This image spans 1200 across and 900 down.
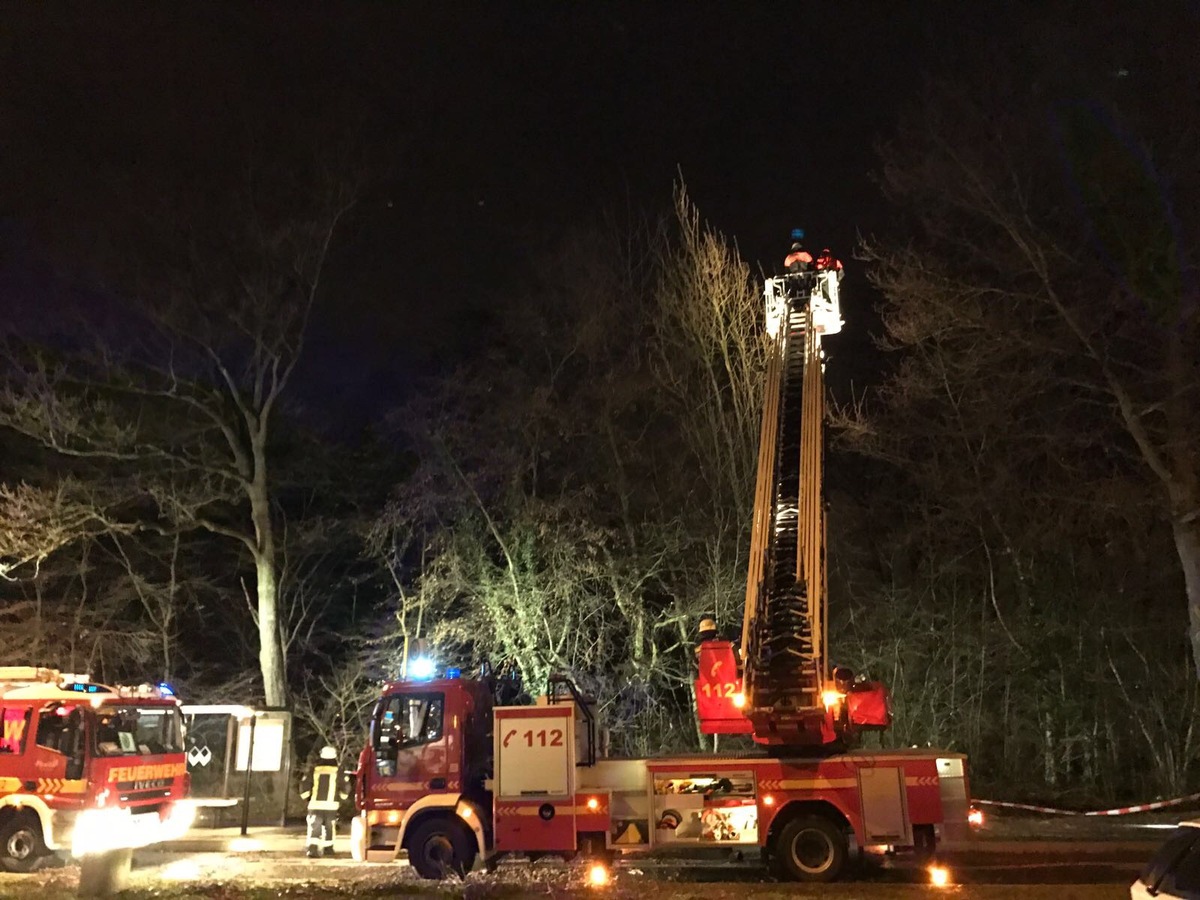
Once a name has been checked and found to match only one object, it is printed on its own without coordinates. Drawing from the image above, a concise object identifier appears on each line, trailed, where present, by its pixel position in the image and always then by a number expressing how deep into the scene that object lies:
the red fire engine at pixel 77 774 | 10.90
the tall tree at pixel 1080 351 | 13.45
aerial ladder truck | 9.05
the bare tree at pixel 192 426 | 18.48
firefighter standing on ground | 11.70
